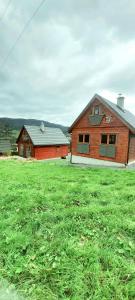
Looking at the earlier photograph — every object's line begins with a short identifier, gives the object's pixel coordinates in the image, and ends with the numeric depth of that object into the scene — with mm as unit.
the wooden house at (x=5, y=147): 37656
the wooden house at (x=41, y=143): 30438
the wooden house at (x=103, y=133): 16453
